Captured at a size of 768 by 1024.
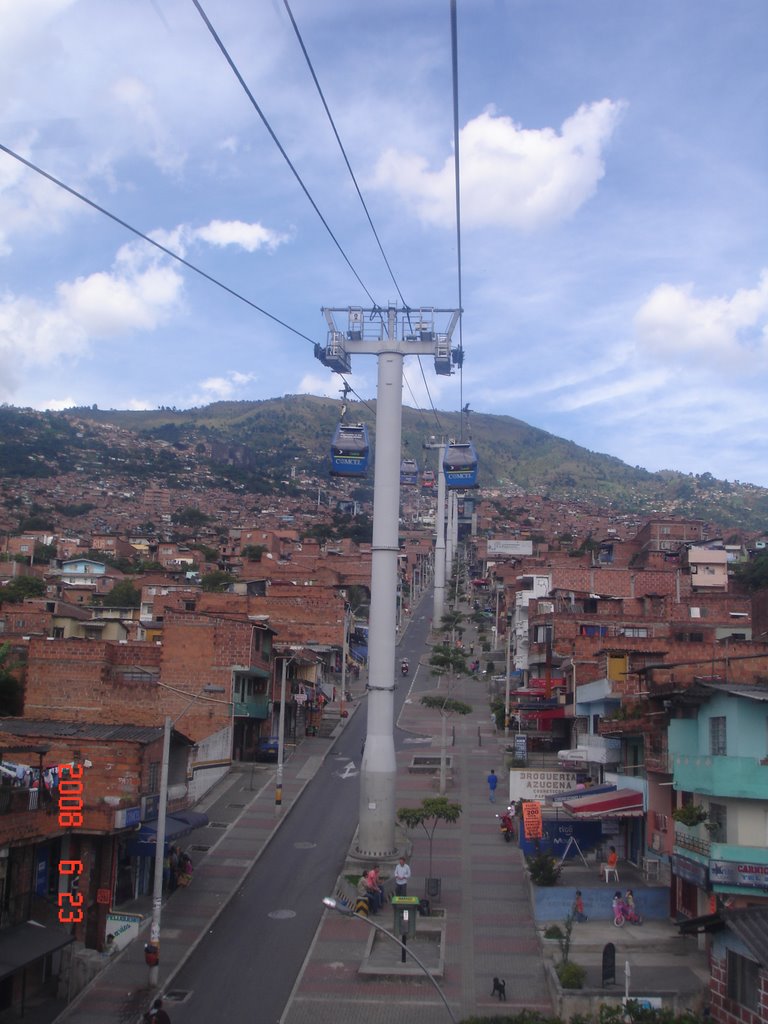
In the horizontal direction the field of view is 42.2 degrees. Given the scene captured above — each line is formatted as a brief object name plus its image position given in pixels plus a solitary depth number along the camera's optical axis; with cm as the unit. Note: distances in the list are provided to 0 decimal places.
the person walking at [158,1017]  1717
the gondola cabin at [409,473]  7398
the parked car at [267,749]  4150
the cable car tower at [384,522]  2703
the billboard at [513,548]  12212
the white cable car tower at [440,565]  9531
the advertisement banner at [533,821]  2506
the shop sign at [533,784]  2909
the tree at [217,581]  7648
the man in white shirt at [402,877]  2362
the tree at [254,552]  10444
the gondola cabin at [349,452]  3050
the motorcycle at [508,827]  3017
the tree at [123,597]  8038
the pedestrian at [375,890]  2425
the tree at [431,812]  2566
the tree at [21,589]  7288
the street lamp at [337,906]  1330
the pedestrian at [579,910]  2238
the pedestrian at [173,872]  2619
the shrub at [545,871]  2353
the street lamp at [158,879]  2020
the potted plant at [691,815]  1947
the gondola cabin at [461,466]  3241
